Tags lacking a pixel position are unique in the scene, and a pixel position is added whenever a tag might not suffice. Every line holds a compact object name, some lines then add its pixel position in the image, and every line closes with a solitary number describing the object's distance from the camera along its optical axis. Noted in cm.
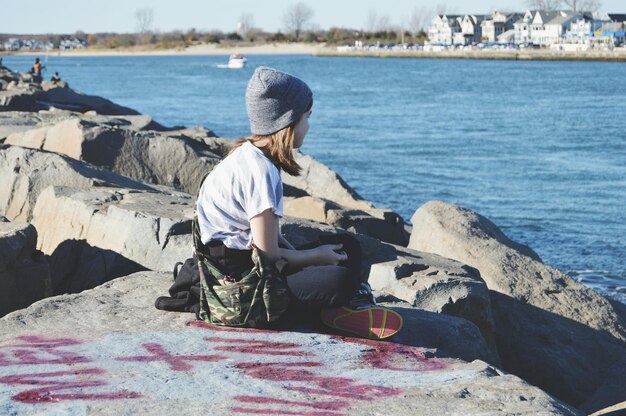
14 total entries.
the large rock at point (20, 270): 697
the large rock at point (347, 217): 969
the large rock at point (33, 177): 919
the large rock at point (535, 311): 776
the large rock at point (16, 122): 1348
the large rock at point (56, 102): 2034
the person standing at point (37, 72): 4323
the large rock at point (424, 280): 720
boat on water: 11425
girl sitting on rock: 546
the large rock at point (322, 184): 1373
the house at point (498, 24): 17662
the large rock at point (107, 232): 749
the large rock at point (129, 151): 1134
